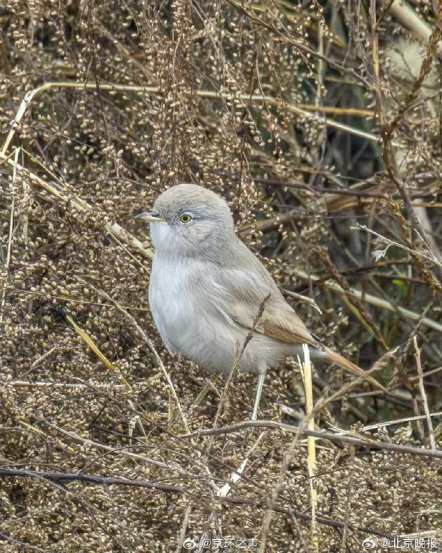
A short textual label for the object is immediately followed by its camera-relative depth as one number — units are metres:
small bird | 9.05
